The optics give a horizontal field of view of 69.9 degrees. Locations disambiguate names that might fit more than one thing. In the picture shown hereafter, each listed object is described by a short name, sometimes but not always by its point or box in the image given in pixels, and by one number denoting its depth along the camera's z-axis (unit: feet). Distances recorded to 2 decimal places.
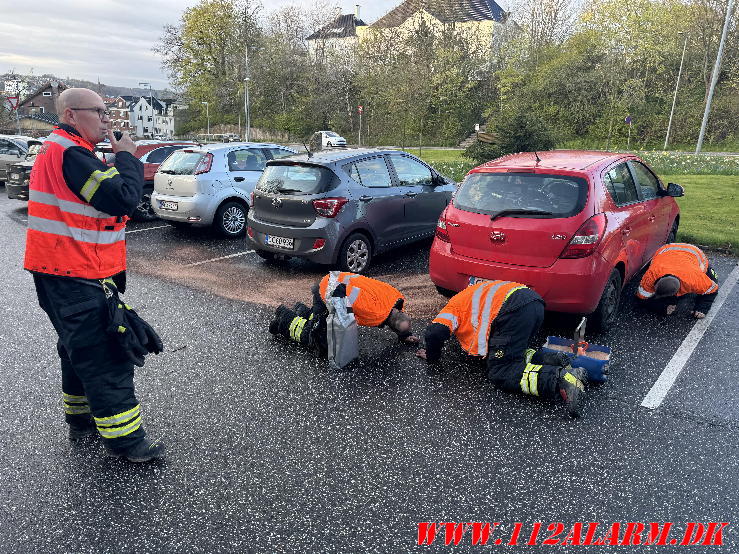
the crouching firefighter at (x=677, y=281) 18.43
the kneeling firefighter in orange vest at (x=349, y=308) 15.31
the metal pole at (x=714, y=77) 74.96
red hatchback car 15.85
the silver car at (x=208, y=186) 30.68
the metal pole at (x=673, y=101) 109.08
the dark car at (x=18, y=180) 40.88
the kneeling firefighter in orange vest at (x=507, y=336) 13.09
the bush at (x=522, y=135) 49.39
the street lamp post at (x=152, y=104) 354.95
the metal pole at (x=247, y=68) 146.74
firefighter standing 9.48
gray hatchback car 22.86
